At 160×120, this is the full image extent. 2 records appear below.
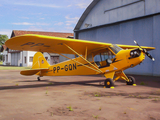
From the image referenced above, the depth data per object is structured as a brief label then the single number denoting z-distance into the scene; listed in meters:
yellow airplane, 8.38
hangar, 15.83
